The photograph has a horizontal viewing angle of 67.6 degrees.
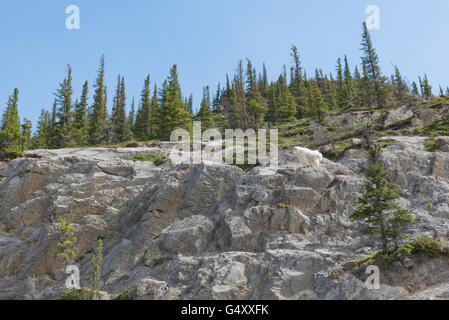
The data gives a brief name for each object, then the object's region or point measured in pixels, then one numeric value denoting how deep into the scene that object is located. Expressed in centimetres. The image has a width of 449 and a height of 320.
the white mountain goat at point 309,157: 2298
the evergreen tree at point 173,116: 4922
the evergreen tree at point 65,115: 4975
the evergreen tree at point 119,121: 5901
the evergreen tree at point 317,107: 5716
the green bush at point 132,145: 3819
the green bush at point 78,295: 1612
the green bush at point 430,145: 2502
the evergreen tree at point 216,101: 10931
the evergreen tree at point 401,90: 6156
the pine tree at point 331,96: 7712
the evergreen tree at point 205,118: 6286
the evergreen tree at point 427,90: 8139
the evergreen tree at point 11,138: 3953
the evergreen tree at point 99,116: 5944
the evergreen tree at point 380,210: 1466
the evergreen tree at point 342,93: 7782
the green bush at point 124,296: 1610
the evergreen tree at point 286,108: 6981
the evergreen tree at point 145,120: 6825
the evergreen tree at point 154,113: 5843
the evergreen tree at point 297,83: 8000
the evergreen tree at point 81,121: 5053
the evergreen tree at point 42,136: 5800
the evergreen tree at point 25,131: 4051
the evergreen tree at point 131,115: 9619
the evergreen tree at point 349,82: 7981
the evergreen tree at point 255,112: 5917
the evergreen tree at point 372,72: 6112
